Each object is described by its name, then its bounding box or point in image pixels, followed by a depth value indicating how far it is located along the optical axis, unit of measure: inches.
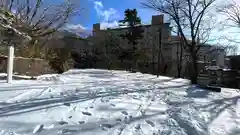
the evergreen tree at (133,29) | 756.9
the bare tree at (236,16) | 432.6
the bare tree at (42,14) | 344.9
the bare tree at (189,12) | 323.9
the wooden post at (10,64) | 172.7
